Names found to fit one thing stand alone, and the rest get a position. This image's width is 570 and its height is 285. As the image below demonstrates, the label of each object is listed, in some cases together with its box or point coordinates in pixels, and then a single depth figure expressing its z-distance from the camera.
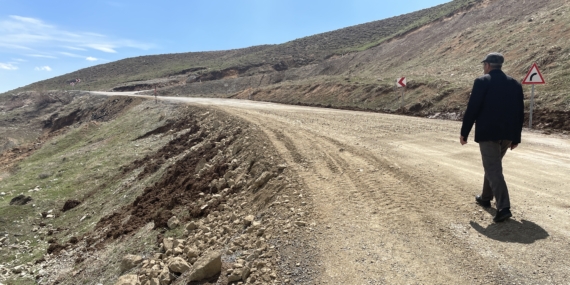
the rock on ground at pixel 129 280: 4.98
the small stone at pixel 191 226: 6.57
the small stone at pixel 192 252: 5.31
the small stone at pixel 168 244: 6.04
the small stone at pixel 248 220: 5.44
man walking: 4.46
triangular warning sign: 11.52
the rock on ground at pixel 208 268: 4.35
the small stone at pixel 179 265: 4.93
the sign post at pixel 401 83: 17.87
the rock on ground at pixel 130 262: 6.18
